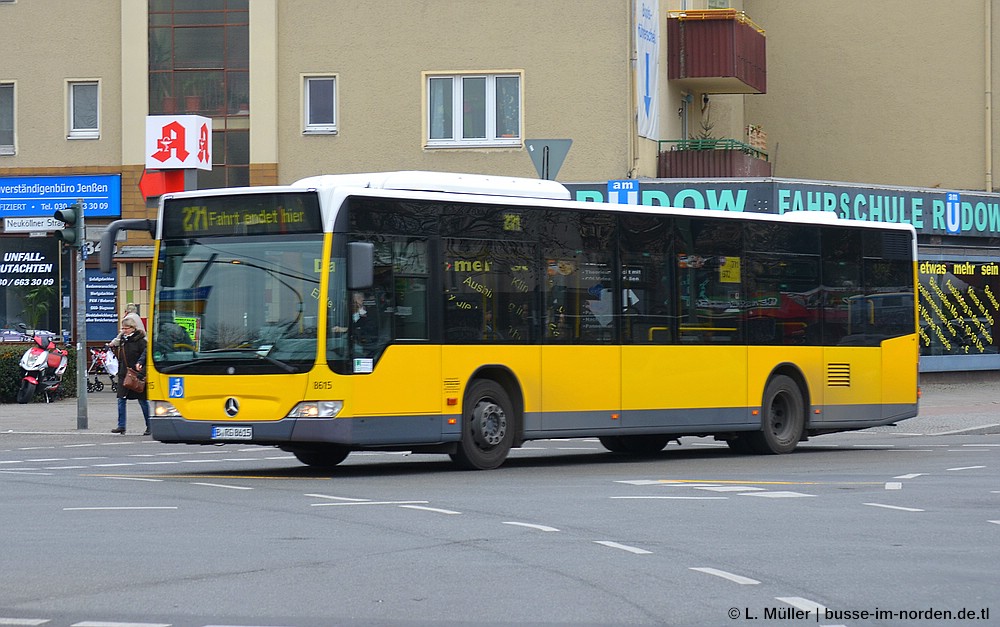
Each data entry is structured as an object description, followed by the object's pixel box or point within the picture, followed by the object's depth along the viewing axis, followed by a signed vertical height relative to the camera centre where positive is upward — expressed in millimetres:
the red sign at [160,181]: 36281 +2953
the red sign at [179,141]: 35500 +3726
